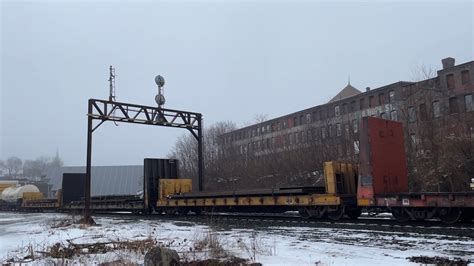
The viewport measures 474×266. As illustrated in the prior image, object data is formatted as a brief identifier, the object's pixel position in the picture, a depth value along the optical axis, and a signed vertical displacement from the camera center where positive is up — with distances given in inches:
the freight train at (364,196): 473.1 -7.4
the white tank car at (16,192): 1845.5 +37.3
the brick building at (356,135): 1070.4 +207.3
